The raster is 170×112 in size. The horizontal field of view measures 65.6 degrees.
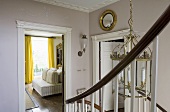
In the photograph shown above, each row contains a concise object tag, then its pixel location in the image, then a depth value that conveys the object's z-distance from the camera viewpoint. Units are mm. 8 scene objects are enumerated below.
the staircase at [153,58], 636
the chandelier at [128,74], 1272
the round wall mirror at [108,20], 3258
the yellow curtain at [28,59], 7586
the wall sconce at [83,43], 3779
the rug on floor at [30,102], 4127
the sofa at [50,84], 5012
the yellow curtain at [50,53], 8523
